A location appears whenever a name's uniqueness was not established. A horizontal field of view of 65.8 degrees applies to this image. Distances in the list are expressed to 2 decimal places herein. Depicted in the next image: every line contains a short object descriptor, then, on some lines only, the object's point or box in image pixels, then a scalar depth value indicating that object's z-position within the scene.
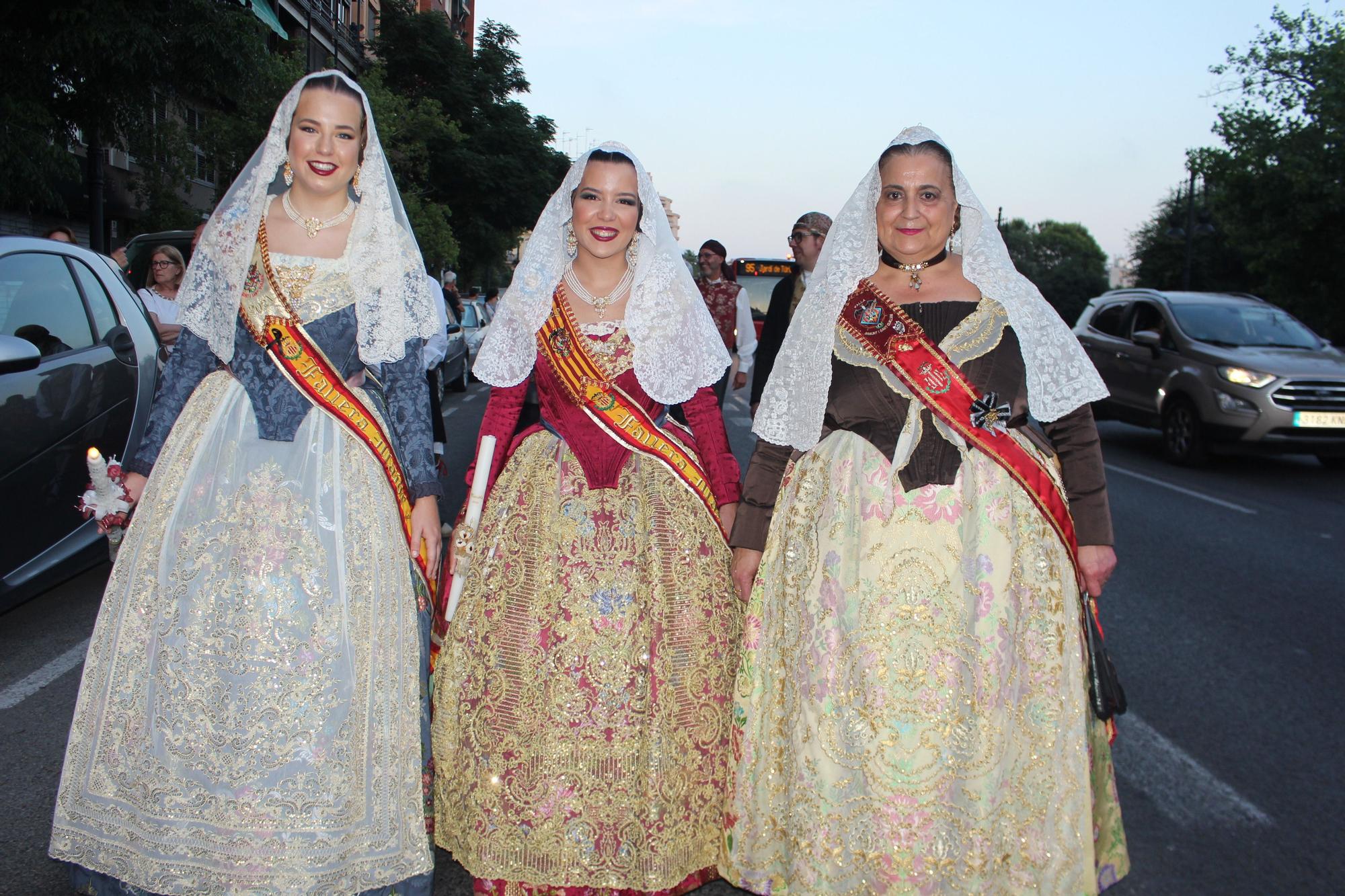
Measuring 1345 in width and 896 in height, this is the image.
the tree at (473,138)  38.22
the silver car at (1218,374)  10.10
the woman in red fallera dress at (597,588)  2.82
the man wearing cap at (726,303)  9.33
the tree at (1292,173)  20.19
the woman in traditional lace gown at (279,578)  2.61
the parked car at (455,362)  14.59
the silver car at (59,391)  4.24
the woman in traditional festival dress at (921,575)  2.56
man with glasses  6.89
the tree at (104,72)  10.75
